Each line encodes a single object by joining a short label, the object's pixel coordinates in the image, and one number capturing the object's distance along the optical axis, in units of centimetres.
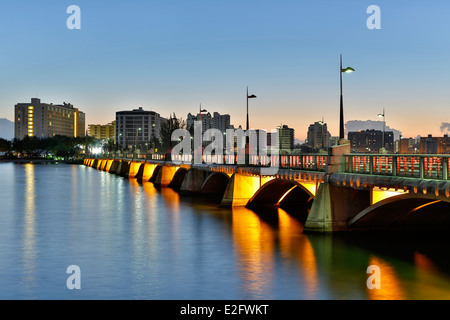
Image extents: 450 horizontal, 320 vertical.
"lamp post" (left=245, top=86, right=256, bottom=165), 5022
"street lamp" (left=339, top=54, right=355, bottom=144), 3301
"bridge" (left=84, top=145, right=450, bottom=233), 2583
